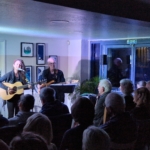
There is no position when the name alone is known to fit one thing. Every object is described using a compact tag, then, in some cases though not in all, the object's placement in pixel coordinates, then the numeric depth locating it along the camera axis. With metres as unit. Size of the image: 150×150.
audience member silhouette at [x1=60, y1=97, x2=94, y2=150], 2.83
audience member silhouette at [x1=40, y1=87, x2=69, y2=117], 3.85
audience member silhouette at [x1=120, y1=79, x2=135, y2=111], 4.39
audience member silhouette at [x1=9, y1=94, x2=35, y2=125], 3.65
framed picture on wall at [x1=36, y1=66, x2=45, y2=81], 7.97
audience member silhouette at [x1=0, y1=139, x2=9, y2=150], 1.32
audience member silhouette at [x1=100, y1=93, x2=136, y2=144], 3.12
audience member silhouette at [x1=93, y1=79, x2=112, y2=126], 4.22
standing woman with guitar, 6.08
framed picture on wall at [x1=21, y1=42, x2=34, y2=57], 7.66
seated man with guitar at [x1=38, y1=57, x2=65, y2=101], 6.67
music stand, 6.29
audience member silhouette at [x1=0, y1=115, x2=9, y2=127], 3.42
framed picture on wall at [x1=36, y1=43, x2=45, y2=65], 8.01
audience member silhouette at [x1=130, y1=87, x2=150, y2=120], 3.80
